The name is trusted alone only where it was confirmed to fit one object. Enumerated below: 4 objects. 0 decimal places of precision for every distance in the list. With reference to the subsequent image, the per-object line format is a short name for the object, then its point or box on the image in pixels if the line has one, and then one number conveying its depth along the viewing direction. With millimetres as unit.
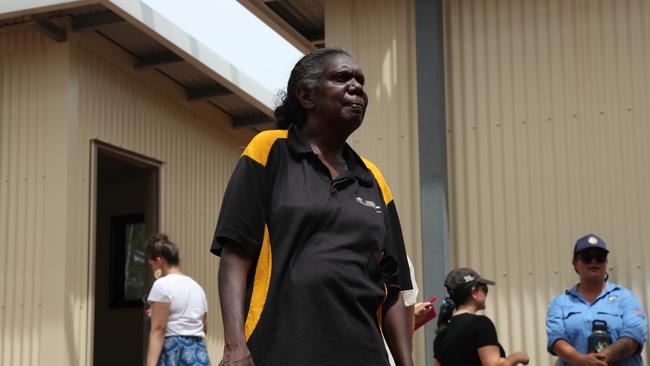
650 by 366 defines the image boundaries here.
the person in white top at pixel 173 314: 7684
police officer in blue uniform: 6398
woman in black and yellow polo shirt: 2619
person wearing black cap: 5801
